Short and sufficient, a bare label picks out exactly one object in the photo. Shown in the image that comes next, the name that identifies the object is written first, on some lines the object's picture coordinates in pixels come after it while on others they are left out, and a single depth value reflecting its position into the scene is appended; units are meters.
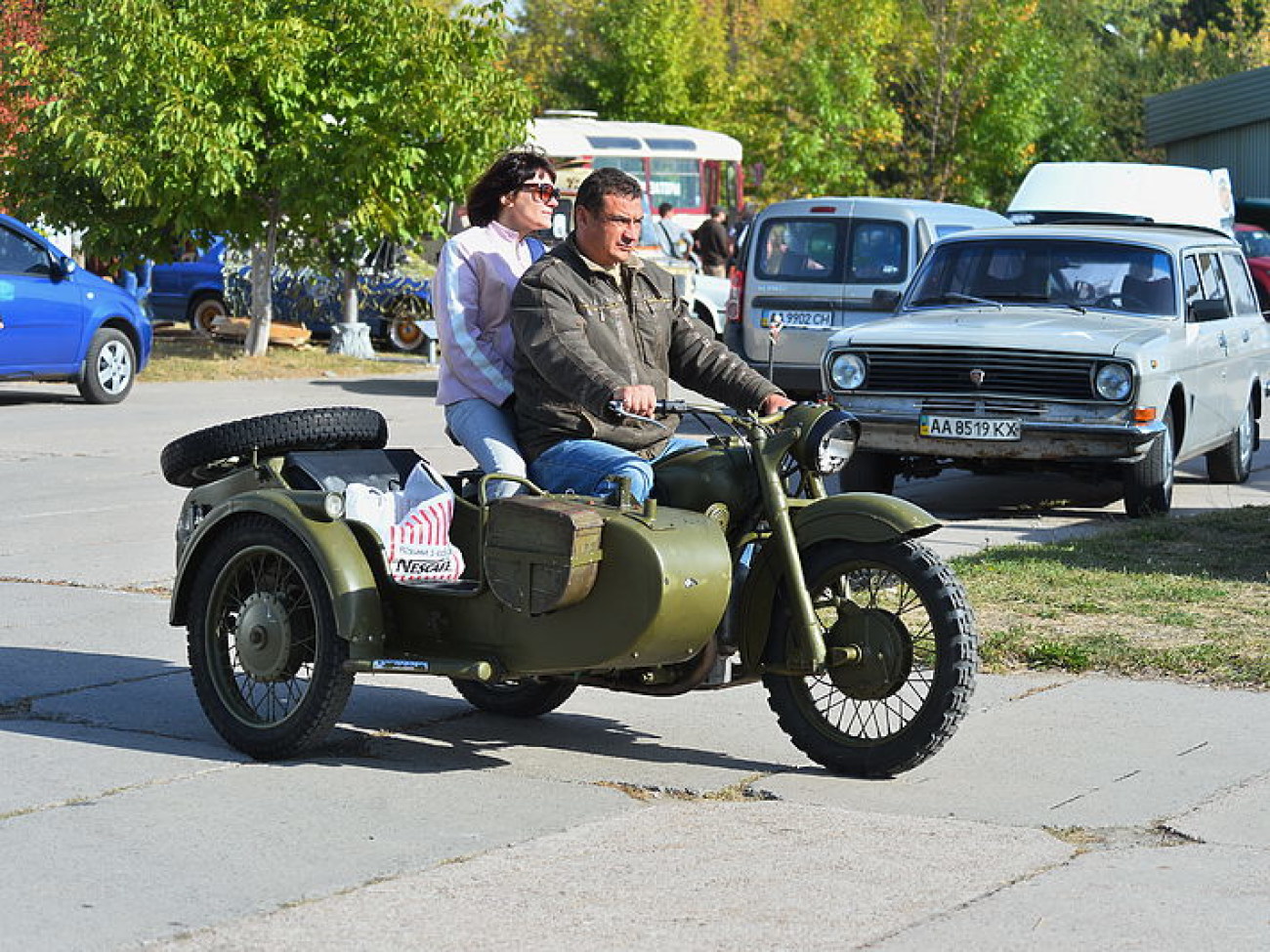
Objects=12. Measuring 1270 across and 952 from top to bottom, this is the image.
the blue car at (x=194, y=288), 29.08
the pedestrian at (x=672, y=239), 25.33
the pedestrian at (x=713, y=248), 32.03
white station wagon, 12.21
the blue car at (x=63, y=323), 18.25
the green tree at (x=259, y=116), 21.86
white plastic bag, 6.45
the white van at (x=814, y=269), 19.19
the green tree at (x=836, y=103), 43.03
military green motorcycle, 6.06
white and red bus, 37.50
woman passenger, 6.73
